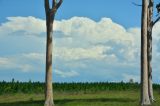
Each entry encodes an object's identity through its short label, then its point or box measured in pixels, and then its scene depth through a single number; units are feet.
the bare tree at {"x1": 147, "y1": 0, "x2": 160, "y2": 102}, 136.26
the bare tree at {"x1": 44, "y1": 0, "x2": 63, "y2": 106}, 116.67
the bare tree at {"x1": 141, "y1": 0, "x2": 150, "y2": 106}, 120.06
